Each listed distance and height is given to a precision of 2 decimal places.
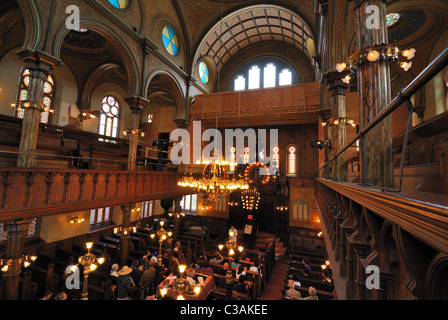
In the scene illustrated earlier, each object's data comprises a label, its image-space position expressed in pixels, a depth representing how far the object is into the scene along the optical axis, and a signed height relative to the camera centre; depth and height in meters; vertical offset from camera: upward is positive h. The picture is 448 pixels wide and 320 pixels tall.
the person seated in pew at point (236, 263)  9.25 -3.74
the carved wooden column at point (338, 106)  7.55 +2.90
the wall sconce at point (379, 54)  4.19 +2.72
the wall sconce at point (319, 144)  7.92 +1.52
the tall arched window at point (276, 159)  17.77 +1.98
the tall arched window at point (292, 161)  17.61 +1.83
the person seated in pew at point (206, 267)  9.02 -3.88
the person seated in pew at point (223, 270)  8.95 -4.00
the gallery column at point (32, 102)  6.90 +2.35
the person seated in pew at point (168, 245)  11.06 -3.62
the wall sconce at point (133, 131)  11.47 +2.51
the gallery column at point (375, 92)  4.04 +1.97
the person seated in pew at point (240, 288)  7.47 -3.85
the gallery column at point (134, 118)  11.73 +3.31
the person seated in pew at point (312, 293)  5.85 -3.20
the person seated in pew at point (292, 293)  6.42 -3.44
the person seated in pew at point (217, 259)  10.06 -3.93
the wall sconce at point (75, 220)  12.85 -2.84
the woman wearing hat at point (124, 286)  6.92 -3.66
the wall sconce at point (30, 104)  6.85 +2.26
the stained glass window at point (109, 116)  17.84 +5.22
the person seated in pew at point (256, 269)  8.84 -3.82
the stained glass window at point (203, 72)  19.00 +10.01
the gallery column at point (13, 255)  6.49 -2.64
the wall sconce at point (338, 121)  7.36 +2.25
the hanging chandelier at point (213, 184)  7.73 -0.16
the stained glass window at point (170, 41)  14.49 +9.87
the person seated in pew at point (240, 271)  8.71 -3.82
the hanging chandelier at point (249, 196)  16.07 -1.23
